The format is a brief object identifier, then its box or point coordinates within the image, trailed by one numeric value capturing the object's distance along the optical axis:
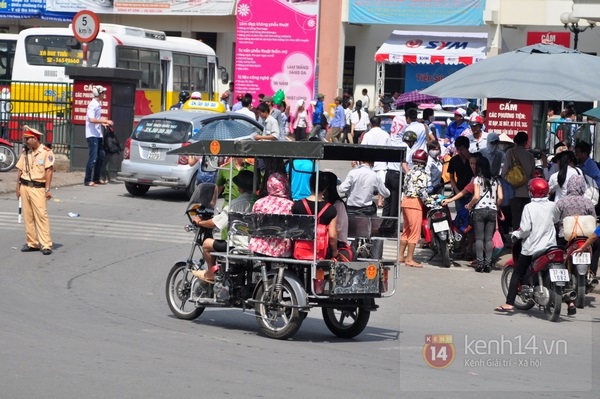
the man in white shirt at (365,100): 40.25
